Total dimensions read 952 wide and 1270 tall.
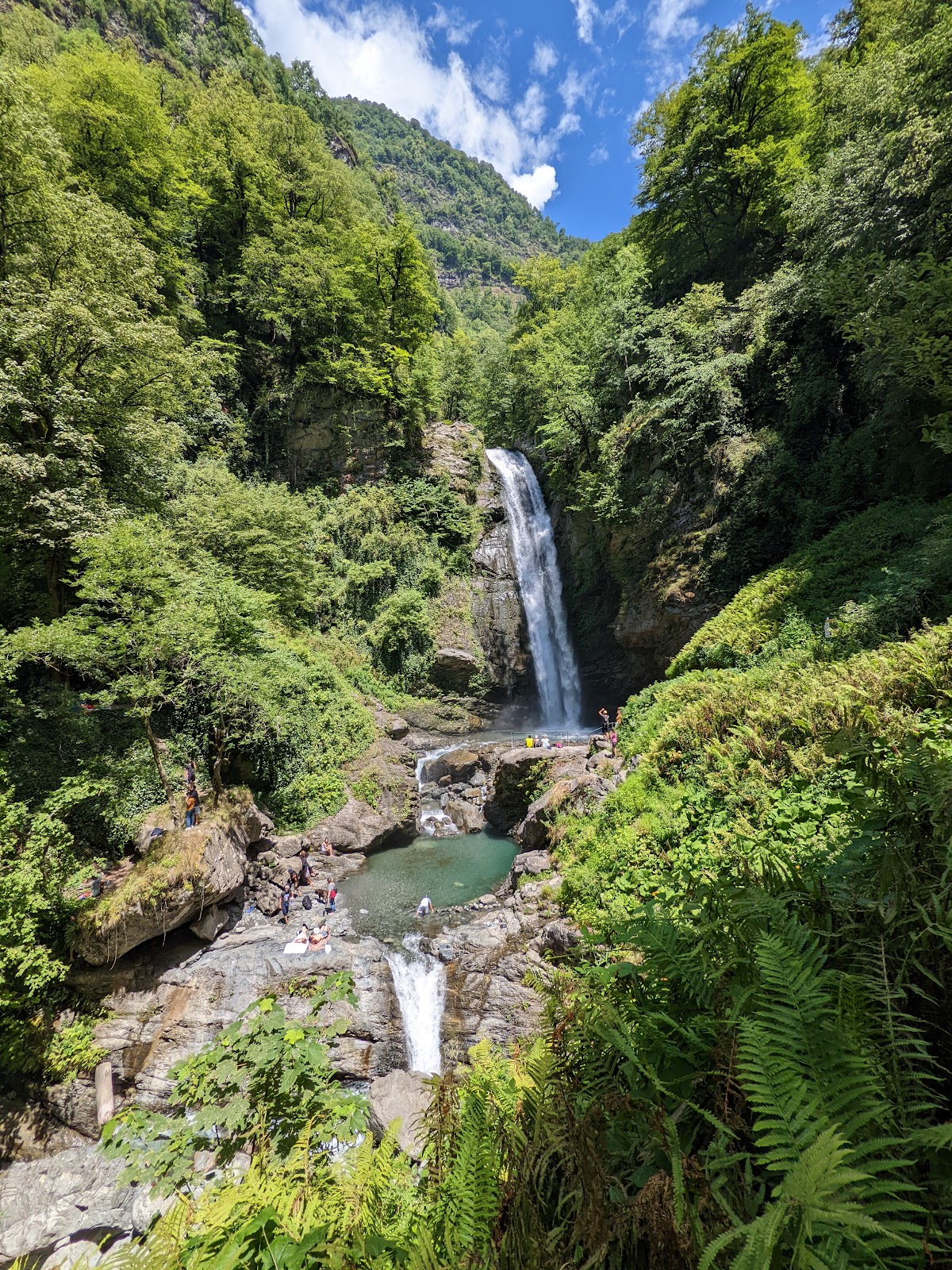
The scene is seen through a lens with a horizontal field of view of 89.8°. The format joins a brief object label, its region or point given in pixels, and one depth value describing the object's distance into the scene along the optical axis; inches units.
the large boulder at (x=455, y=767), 670.5
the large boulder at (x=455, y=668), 855.1
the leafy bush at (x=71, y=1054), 282.0
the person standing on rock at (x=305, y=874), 454.9
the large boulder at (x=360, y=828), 526.9
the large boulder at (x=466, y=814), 582.6
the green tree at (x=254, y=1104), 99.4
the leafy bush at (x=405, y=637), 852.0
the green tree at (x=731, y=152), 654.5
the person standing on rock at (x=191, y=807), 402.0
